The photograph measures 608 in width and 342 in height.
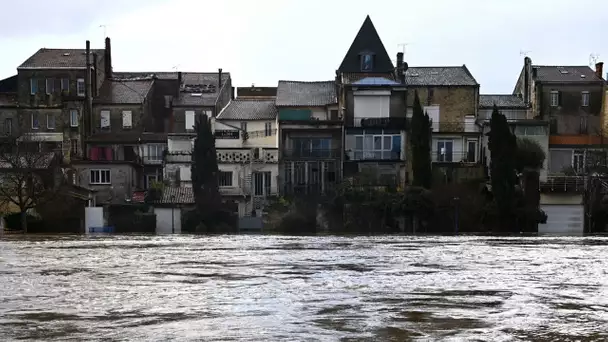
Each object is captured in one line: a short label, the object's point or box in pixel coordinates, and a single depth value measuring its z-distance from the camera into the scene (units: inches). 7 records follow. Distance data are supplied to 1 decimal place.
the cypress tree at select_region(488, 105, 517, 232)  2116.1
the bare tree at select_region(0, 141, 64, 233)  2194.9
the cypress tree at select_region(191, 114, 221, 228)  2361.0
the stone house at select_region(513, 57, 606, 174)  2790.4
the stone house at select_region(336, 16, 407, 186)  2551.7
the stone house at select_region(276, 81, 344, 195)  2541.8
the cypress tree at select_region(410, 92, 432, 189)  2285.9
